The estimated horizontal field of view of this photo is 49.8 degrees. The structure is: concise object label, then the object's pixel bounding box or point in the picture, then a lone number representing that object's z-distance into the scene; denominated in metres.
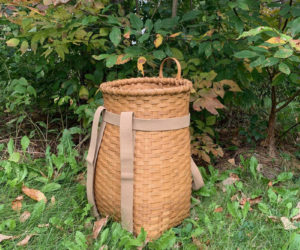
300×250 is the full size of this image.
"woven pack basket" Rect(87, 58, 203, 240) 1.39
